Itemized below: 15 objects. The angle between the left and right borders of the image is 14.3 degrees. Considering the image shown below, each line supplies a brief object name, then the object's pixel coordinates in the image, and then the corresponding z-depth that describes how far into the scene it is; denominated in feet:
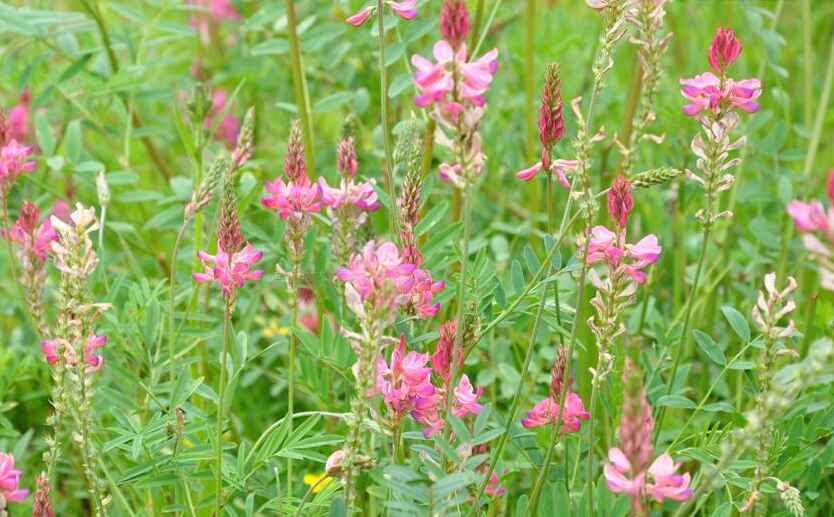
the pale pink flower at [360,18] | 4.04
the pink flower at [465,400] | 4.02
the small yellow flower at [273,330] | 5.10
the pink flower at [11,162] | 4.25
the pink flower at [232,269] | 4.03
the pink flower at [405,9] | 4.06
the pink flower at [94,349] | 4.00
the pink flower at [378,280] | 3.79
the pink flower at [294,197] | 4.07
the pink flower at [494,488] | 4.09
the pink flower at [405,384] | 3.96
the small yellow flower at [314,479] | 4.34
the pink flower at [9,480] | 4.01
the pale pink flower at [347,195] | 4.09
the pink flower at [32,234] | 4.19
